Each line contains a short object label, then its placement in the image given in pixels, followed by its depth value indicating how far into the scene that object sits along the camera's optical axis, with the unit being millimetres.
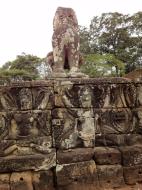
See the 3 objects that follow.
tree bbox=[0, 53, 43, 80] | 17967
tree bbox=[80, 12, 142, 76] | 17002
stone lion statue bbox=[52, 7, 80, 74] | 3995
